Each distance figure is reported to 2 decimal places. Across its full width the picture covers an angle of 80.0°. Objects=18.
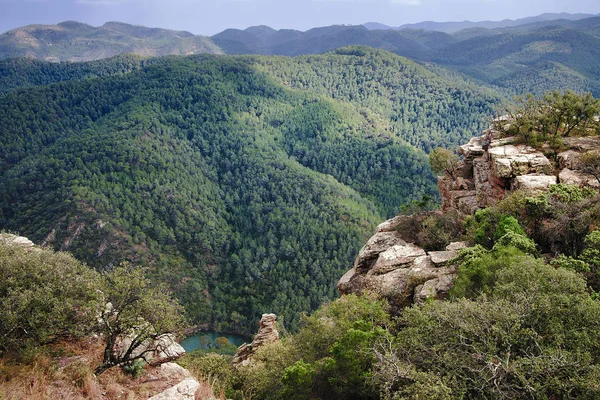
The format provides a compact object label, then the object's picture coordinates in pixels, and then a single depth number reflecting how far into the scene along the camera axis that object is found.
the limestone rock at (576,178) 28.45
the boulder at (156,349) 19.31
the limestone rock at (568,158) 31.57
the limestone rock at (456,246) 30.36
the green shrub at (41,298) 15.73
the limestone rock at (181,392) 14.97
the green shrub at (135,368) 18.11
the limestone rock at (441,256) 28.77
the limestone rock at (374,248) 37.09
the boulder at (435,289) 24.38
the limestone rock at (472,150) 41.97
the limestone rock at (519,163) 32.28
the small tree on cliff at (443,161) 46.14
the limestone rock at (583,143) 33.69
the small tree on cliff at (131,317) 18.14
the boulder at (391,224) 41.27
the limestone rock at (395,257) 31.91
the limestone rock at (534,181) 29.17
